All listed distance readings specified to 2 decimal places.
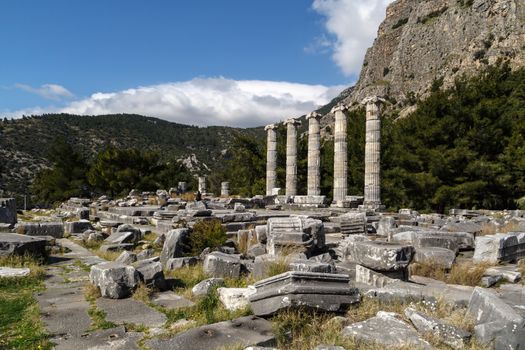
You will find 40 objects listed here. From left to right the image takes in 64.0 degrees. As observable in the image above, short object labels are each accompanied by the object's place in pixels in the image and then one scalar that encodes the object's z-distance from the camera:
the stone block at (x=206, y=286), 6.45
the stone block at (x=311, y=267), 6.49
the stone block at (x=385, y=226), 13.47
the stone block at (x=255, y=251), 9.95
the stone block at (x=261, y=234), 10.97
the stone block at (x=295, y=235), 9.14
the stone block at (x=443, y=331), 4.42
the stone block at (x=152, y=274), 6.88
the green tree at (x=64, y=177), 48.53
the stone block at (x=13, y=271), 7.61
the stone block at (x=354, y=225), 13.25
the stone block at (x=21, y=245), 9.09
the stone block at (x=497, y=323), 4.21
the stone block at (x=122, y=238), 12.18
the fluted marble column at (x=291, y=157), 32.31
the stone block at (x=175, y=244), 9.52
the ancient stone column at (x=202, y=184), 47.25
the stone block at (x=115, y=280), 6.53
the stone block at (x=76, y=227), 15.67
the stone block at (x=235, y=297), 5.68
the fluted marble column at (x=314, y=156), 30.17
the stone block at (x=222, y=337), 4.43
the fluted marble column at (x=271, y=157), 34.94
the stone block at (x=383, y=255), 7.01
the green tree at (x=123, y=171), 44.31
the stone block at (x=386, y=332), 4.29
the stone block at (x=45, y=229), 14.01
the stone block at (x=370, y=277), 6.98
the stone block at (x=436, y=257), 8.27
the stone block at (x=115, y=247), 11.54
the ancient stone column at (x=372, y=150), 25.42
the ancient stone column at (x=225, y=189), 44.84
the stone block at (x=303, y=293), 5.11
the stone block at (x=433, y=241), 9.74
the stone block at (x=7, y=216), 16.73
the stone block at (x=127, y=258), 8.84
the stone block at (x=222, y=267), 7.71
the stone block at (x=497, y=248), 9.25
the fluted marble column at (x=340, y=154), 27.42
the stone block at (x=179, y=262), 8.70
